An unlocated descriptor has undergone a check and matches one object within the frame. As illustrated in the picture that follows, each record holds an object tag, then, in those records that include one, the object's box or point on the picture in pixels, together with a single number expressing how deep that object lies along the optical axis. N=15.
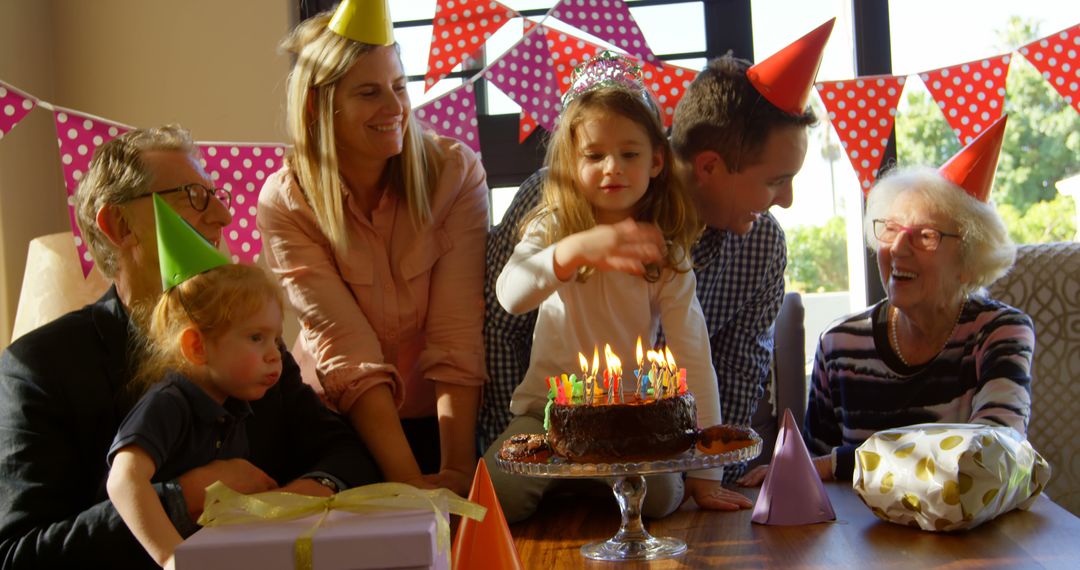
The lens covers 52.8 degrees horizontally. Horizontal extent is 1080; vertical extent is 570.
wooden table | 1.33
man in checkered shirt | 2.12
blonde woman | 2.06
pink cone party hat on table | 1.54
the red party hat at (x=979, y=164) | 2.21
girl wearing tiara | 1.91
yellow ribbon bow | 1.04
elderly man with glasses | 1.48
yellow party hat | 2.04
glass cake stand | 1.38
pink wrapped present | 0.96
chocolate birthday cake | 1.45
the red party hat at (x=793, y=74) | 2.12
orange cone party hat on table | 1.25
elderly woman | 2.10
